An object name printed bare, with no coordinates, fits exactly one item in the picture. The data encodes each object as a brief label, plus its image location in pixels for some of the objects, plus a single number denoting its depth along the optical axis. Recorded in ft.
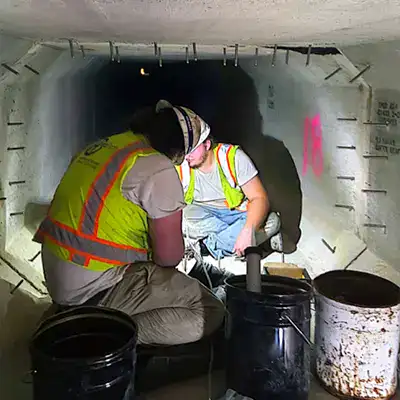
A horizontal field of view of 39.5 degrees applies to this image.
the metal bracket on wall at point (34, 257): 7.49
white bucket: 5.60
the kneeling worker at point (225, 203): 8.18
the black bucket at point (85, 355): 4.74
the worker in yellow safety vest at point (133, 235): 5.74
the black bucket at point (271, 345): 5.48
